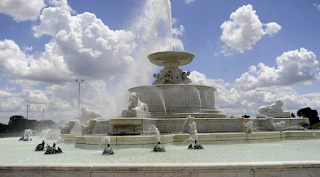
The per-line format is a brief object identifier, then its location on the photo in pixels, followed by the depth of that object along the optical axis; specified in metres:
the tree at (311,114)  48.42
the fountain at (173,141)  5.06
